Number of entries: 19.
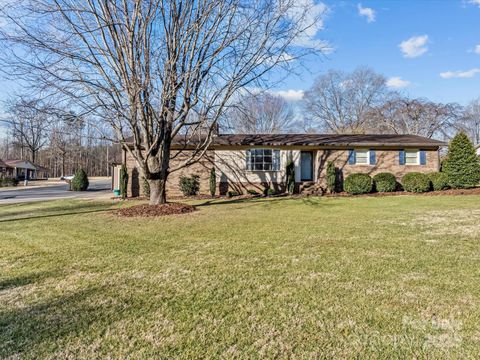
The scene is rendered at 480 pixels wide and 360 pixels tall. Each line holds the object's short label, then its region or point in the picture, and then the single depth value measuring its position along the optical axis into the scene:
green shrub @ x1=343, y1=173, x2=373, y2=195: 15.40
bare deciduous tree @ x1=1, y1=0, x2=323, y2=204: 8.88
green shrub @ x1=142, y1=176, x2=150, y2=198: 16.16
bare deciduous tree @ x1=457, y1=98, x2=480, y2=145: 40.62
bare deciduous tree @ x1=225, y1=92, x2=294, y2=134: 35.44
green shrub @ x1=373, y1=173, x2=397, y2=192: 15.67
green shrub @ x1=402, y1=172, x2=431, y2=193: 14.89
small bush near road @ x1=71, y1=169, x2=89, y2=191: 24.75
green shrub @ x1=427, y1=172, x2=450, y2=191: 15.05
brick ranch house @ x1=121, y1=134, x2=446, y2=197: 16.78
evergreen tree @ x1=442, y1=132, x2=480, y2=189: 14.74
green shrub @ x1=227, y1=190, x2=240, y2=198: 15.95
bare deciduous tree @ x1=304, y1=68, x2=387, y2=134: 38.50
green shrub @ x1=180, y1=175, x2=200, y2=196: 16.50
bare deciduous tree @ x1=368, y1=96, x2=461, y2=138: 34.62
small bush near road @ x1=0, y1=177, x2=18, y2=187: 32.88
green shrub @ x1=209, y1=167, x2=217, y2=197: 16.16
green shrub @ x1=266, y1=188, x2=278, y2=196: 16.38
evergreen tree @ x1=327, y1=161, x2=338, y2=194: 16.23
